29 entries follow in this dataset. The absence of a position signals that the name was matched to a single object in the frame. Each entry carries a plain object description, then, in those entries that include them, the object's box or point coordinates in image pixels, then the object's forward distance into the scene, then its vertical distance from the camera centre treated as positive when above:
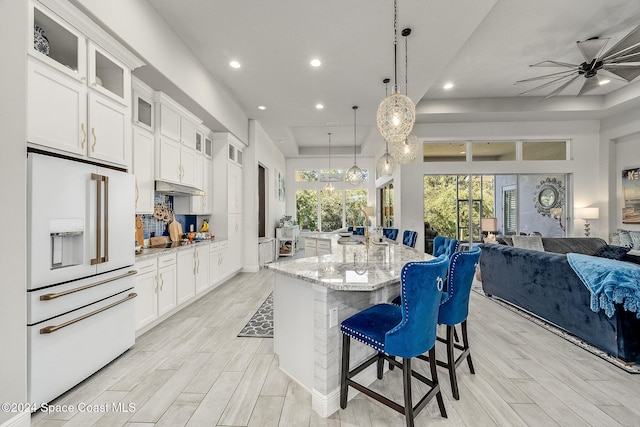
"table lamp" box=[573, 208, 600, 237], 6.36 +0.00
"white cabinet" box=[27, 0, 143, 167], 1.86 +1.00
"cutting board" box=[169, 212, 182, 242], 3.99 -0.25
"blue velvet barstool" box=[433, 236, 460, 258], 2.88 -0.35
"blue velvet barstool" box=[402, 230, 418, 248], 4.49 -0.41
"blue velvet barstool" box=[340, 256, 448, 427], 1.51 -0.69
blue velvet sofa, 2.40 -0.95
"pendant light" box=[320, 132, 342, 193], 10.24 +1.42
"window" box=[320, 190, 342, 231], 10.33 +0.23
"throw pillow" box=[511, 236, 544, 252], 4.92 -0.51
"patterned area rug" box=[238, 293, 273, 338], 3.02 -1.33
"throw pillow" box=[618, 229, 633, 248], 4.82 -0.45
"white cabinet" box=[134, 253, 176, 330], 2.85 -0.84
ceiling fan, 3.31 +2.04
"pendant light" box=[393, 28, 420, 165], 4.32 +1.03
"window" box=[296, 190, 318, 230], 10.39 +0.23
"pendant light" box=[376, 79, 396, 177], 5.60 +1.05
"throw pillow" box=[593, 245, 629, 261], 3.33 -0.47
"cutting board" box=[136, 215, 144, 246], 3.39 -0.21
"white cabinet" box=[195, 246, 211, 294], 4.02 -0.84
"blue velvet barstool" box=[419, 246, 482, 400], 1.97 -0.62
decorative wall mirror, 6.79 +0.47
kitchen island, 1.79 -0.70
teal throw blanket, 2.27 -0.60
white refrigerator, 1.76 -0.43
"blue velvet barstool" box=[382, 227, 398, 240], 5.56 -0.40
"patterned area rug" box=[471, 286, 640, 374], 2.36 -1.32
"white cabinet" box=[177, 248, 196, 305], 3.59 -0.83
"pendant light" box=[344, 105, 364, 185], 6.63 +0.93
